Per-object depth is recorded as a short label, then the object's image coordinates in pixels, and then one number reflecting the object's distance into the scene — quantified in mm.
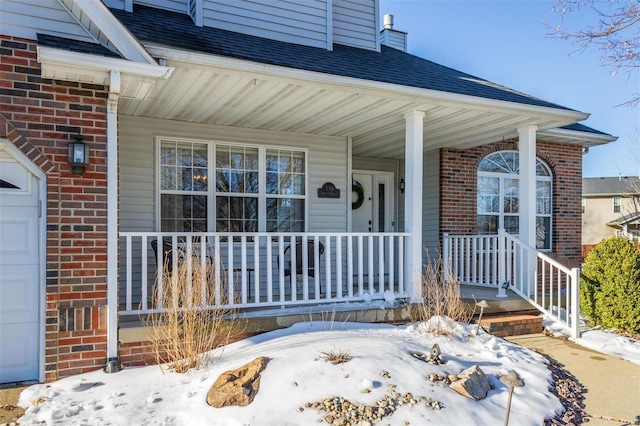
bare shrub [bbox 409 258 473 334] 5518
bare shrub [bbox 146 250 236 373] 4352
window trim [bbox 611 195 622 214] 31641
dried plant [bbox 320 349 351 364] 4133
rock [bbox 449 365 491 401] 3870
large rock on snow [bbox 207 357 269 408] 3600
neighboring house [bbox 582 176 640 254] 30719
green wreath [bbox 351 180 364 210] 9648
